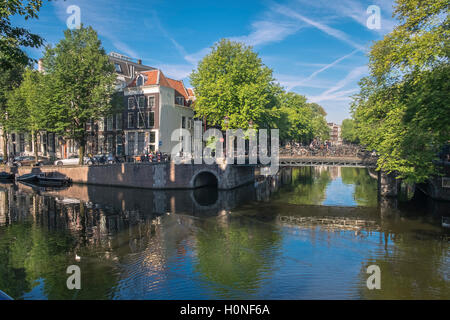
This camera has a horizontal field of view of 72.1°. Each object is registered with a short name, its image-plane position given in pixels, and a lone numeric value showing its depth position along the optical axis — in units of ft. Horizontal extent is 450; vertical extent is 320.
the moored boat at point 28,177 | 151.12
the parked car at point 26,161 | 167.84
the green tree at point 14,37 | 38.75
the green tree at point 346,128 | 352.22
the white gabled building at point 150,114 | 157.89
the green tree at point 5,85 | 172.50
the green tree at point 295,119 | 170.81
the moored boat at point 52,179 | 143.33
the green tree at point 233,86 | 121.80
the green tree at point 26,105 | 149.67
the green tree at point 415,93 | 50.44
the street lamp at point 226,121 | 124.36
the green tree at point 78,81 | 130.82
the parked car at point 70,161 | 151.23
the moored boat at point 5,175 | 159.74
